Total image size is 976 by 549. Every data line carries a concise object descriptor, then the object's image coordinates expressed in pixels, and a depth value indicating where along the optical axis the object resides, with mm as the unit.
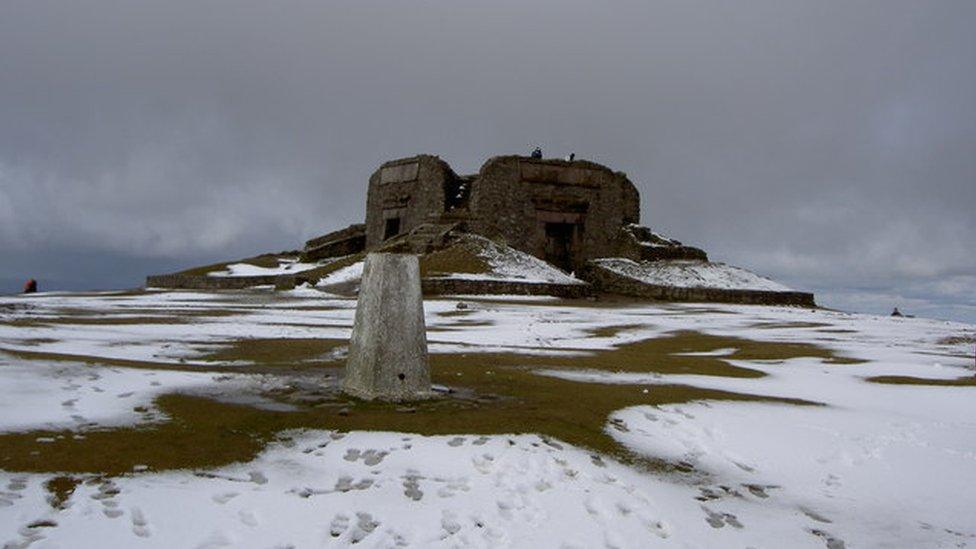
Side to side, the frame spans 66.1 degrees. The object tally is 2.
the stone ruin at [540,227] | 35812
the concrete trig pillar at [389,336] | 8117
